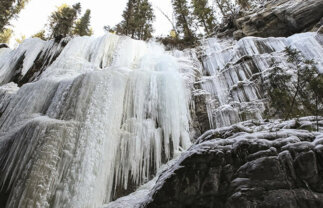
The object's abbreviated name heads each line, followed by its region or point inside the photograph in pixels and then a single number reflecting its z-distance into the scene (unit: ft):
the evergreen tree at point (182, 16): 57.35
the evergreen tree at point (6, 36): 69.05
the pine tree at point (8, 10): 46.62
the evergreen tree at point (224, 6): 58.29
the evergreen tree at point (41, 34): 68.26
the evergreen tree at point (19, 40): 71.72
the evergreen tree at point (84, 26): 67.67
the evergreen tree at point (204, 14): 57.06
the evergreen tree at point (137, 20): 57.88
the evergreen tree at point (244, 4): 55.23
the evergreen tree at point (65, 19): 62.18
